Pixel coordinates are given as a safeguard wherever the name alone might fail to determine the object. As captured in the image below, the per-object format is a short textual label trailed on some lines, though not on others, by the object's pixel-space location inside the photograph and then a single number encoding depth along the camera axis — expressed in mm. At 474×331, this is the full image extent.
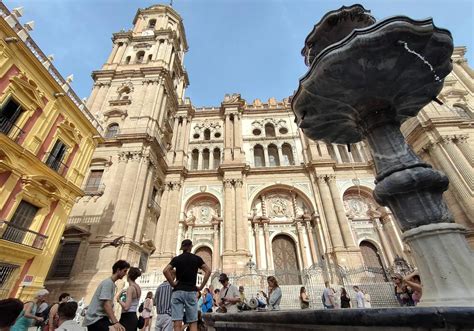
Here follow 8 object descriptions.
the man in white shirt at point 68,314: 2721
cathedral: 13180
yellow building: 8195
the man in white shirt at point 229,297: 4836
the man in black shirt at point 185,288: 3215
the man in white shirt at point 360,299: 8180
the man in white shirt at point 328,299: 6656
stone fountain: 2432
